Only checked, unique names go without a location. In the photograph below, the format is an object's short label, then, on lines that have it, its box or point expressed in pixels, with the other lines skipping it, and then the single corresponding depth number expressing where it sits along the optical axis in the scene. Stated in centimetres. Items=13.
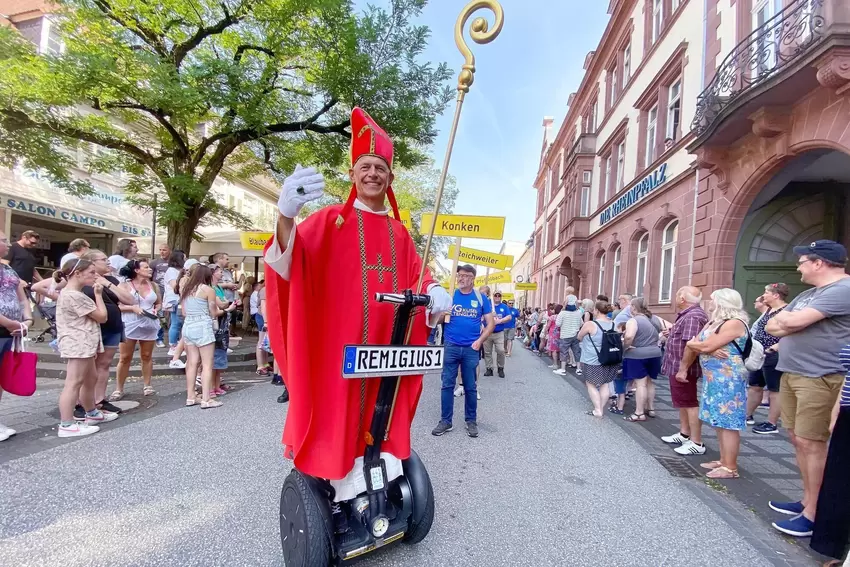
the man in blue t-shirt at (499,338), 881
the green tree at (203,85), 733
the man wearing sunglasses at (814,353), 280
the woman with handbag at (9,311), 376
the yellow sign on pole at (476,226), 691
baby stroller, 611
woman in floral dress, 368
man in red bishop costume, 196
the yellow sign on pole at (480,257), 880
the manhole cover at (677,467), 393
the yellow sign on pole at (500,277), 1478
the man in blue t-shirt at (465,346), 488
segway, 191
